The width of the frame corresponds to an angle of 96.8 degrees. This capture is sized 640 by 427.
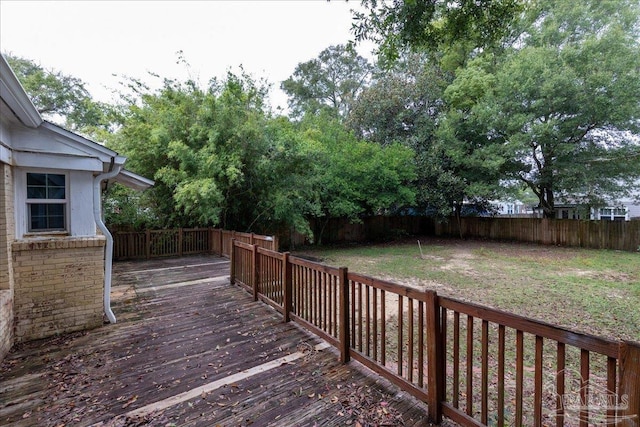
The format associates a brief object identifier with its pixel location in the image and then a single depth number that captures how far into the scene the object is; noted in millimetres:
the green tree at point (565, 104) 11344
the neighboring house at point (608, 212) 16938
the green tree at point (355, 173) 12742
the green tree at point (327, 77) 22234
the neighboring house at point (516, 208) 32125
